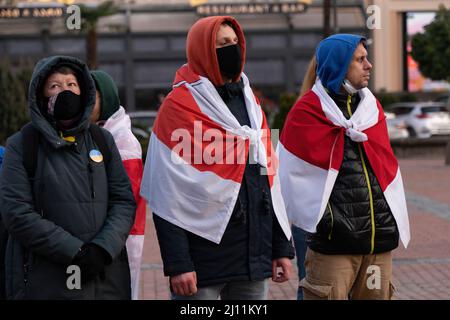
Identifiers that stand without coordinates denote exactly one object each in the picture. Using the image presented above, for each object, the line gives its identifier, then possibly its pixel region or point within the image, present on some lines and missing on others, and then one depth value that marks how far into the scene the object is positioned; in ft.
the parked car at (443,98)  117.64
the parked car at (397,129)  82.84
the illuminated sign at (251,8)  125.59
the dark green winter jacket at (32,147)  11.52
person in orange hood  12.09
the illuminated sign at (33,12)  120.57
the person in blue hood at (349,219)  13.47
